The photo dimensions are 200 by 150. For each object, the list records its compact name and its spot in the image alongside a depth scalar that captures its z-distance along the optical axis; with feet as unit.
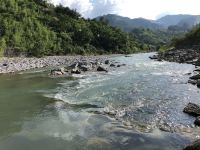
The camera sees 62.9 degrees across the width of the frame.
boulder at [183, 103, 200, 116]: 40.37
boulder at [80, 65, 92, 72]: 102.09
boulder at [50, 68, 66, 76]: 93.61
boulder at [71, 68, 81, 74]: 95.42
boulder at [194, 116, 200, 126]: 36.36
